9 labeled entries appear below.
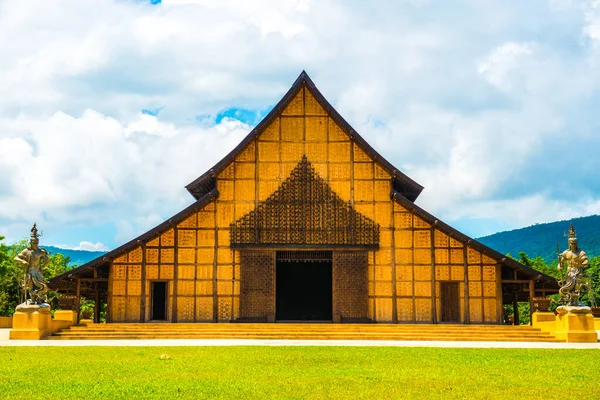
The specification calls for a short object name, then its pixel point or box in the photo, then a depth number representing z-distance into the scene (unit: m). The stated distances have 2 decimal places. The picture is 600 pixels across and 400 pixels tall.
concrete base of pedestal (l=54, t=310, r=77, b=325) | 27.19
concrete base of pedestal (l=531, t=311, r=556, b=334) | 26.50
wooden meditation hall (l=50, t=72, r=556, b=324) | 29.36
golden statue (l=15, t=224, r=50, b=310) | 25.14
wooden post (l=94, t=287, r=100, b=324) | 32.12
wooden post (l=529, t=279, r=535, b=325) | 28.64
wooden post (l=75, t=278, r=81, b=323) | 28.61
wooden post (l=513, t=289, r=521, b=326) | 33.05
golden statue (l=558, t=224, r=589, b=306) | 25.56
